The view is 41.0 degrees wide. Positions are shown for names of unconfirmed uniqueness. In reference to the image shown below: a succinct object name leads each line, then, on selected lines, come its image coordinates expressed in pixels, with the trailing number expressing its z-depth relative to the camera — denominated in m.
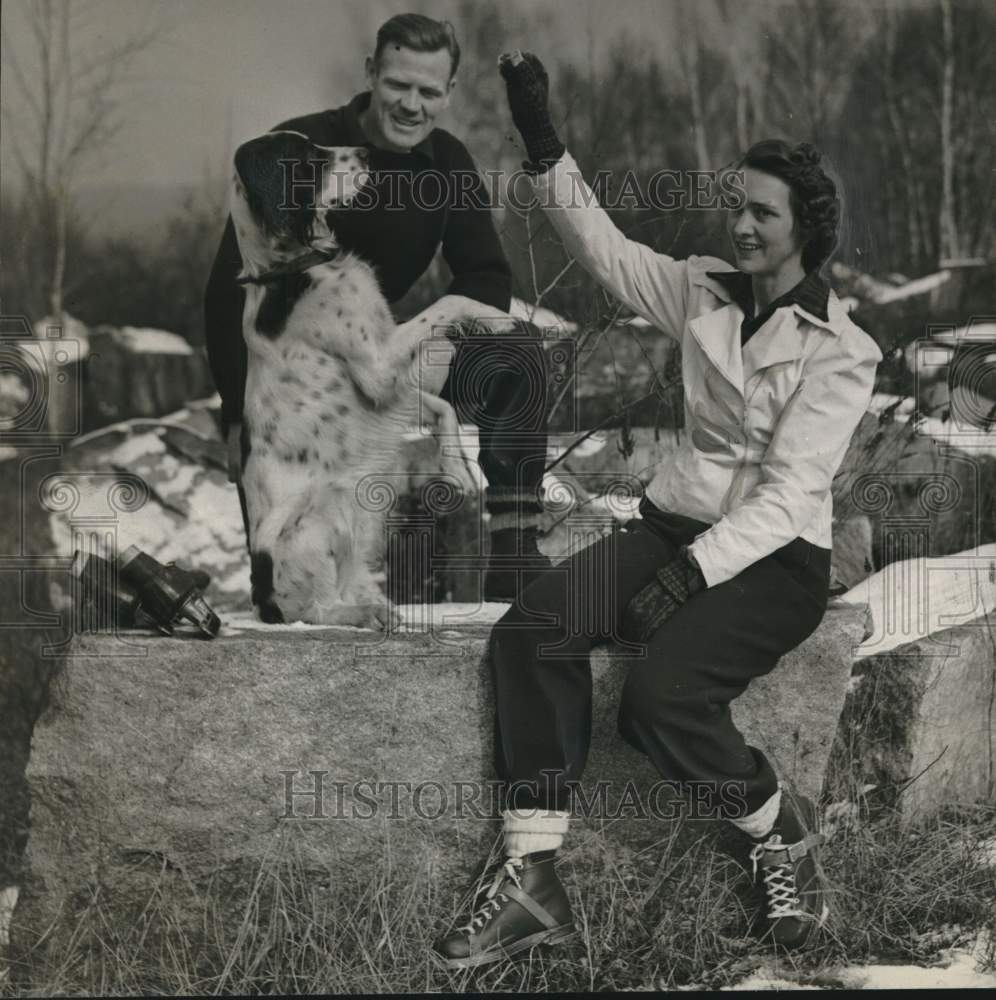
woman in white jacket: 3.56
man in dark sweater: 4.08
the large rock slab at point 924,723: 4.27
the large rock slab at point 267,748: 3.76
